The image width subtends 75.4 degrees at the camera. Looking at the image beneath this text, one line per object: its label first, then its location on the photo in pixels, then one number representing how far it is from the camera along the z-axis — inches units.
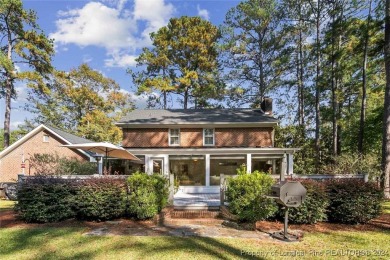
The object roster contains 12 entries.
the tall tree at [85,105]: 1269.7
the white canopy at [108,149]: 423.8
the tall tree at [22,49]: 900.6
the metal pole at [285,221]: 282.8
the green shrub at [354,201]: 338.6
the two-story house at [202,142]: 656.4
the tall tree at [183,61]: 1152.2
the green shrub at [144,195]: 345.1
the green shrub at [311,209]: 336.8
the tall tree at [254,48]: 1020.5
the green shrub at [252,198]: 319.0
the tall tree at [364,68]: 688.6
